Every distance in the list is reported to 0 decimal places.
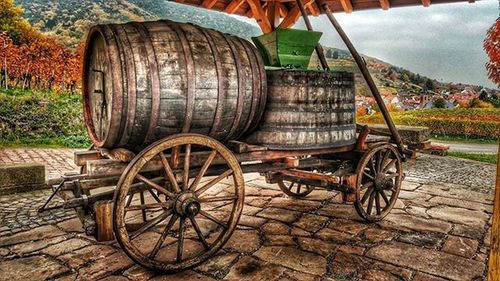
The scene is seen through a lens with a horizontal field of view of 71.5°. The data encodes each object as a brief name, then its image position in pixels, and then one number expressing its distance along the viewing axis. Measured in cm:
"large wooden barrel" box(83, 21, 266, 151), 263
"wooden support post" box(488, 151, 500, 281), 167
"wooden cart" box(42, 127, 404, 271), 265
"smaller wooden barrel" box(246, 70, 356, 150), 353
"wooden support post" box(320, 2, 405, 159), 445
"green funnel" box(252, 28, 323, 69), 356
